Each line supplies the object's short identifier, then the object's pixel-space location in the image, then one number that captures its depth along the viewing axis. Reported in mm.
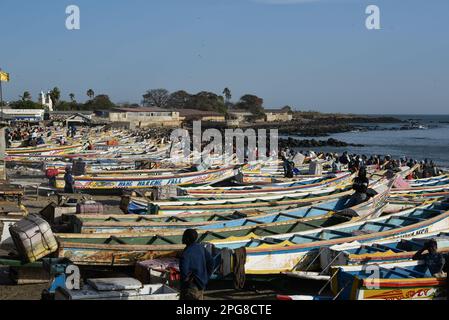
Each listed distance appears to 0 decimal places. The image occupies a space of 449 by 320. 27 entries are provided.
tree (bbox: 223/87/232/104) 150625
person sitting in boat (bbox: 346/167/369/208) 14688
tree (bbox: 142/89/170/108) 125250
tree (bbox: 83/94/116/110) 105500
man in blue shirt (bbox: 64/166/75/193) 18438
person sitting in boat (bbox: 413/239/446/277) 9367
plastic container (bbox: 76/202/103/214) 13797
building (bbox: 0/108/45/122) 58281
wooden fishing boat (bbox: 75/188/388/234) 11812
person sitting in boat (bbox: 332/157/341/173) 25291
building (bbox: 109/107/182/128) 84425
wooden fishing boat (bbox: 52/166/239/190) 20409
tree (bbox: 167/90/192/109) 126688
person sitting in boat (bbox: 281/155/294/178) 23719
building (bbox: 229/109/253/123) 103575
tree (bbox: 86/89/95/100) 124312
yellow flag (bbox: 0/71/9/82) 19062
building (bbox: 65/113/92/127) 63841
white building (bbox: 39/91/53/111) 85375
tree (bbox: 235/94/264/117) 137812
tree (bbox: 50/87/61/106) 97950
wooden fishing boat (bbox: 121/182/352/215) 14266
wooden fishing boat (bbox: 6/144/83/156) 30641
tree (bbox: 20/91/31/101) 91888
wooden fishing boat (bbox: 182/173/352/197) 17406
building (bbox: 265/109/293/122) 117188
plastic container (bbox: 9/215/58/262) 9359
